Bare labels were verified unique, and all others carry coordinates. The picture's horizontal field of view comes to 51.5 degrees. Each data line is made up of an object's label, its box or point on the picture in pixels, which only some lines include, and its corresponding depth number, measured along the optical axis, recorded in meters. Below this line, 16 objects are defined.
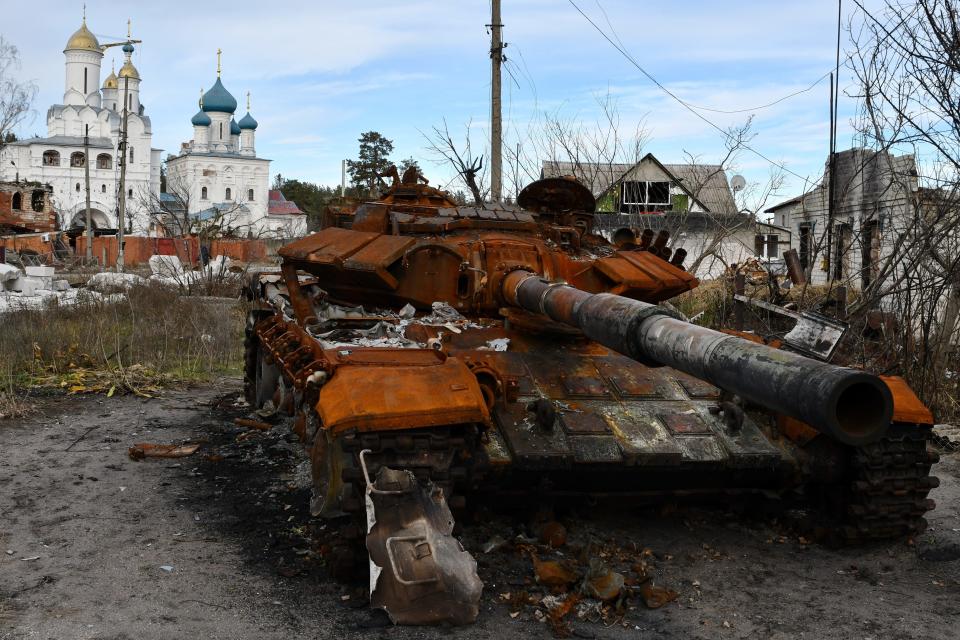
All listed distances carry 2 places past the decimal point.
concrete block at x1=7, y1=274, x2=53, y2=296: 20.83
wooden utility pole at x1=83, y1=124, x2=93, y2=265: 41.02
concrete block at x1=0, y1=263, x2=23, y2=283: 20.92
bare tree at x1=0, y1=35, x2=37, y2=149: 34.94
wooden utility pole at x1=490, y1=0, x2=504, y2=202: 16.08
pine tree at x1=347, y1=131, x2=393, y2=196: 47.72
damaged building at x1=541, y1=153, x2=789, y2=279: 18.20
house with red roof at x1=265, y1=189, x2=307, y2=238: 68.94
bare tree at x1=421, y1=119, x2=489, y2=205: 15.45
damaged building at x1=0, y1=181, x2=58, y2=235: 44.25
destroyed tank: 4.39
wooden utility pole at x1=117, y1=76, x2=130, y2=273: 38.54
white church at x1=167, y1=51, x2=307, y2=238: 71.12
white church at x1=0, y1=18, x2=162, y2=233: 64.81
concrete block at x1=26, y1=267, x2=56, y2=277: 22.44
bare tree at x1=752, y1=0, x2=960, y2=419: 8.70
